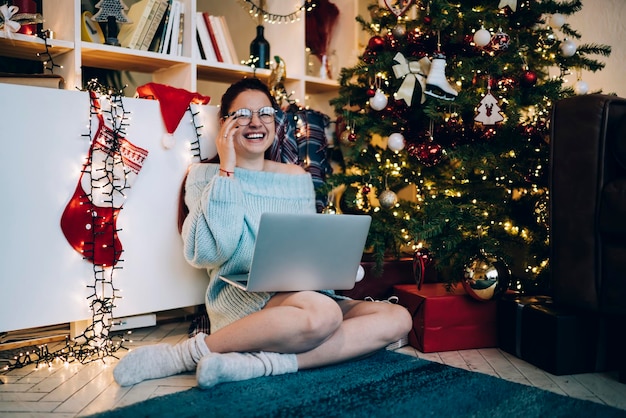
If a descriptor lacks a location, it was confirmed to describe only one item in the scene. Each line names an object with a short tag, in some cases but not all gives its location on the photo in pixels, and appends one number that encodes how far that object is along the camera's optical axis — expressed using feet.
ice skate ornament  6.67
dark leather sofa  5.04
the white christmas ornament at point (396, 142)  6.89
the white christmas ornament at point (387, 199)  6.95
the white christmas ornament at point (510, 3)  6.86
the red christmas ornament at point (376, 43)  7.35
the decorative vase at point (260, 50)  8.93
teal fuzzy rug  4.14
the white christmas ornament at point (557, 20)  7.12
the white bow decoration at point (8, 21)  6.26
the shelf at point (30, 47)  6.55
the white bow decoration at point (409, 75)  6.87
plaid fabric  7.32
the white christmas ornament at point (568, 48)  6.99
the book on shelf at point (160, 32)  7.85
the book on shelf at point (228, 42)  8.47
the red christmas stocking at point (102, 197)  5.72
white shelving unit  6.96
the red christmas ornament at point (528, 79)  6.77
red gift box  6.07
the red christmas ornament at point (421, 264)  6.54
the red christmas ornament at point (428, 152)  6.95
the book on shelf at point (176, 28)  7.91
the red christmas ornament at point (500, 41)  6.70
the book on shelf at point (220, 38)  8.36
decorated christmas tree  6.60
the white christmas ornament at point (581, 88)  6.98
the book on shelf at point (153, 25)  7.72
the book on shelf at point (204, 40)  8.18
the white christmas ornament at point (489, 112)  6.60
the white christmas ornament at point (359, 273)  5.84
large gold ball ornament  6.02
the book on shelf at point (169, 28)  7.84
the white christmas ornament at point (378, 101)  7.03
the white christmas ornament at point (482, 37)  6.62
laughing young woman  4.88
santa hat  6.31
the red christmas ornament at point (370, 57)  7.45
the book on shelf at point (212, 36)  8.28
